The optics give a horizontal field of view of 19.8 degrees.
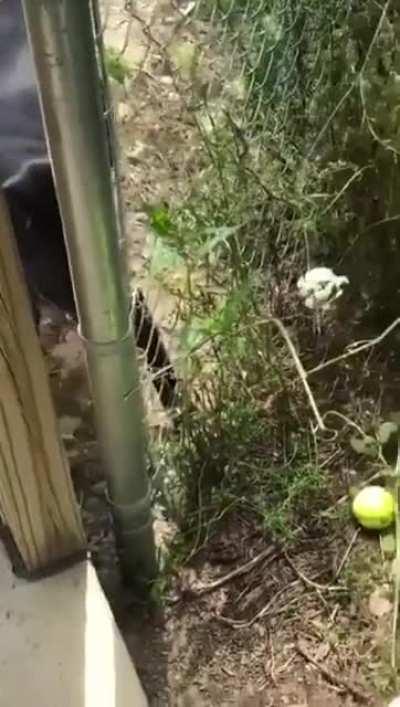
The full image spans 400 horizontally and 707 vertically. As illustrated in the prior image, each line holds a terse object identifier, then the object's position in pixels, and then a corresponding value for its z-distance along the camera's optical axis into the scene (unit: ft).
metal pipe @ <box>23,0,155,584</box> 3.42
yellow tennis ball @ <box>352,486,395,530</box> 5.81
